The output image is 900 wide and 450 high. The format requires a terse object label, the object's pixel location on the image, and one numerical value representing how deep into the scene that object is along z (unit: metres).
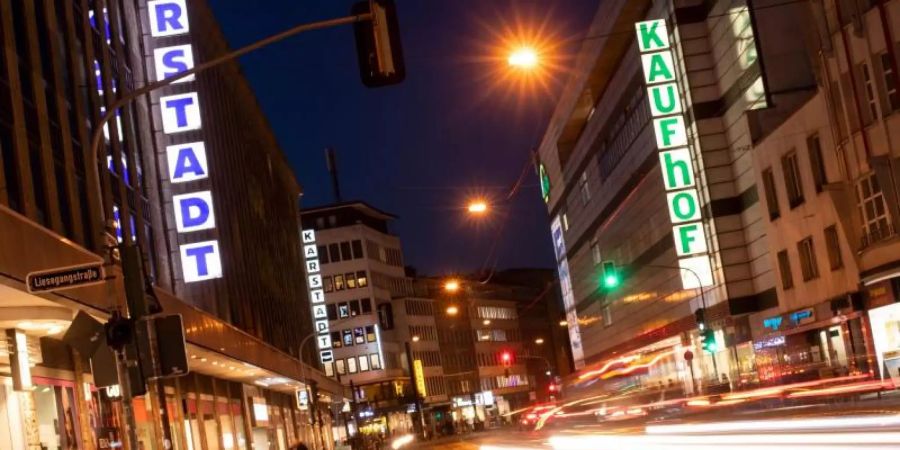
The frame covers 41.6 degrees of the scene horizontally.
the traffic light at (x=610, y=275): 44.53
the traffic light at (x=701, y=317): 46.56
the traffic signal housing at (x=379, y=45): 13.61
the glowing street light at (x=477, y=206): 33.62
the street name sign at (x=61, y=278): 14.80
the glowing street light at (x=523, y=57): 24.25
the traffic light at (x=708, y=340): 46.00
